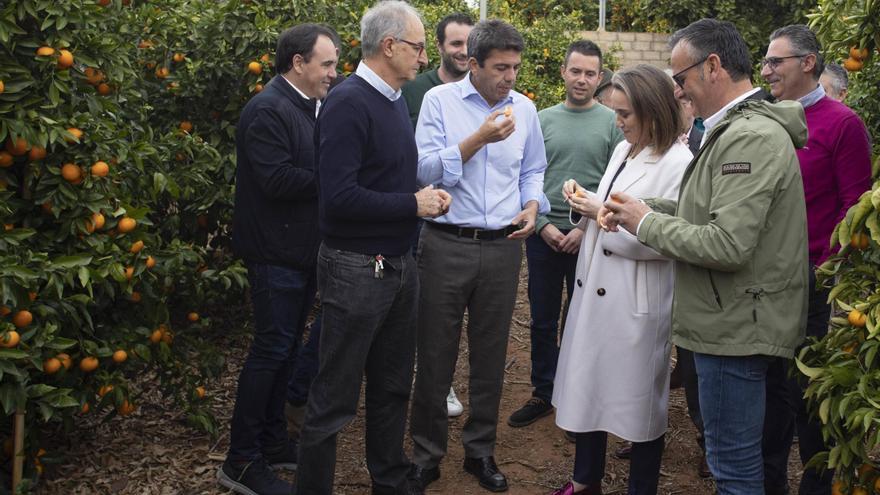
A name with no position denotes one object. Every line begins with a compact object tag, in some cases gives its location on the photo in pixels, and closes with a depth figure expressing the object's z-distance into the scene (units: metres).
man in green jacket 3.20
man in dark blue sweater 3.72
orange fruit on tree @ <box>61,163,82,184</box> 3.87
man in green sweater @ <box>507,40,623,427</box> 5.62
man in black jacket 4.38
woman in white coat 3.91
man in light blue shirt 4.49
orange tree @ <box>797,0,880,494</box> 3.08
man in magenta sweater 4.20
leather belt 4.55
